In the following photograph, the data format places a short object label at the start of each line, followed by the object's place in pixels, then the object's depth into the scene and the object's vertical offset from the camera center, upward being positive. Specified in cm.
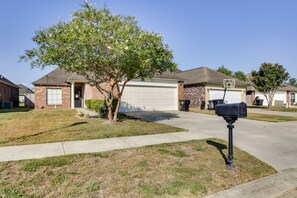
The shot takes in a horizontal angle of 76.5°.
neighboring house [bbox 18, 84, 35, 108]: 2629 -46
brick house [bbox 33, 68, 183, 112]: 1638 +54
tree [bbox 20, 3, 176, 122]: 680 +198
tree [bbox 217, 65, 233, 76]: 3862 +570
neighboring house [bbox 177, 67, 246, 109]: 2031 +113
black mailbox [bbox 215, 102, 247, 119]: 383 -24
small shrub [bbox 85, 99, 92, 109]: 1752 -51
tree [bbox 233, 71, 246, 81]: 3666 +477
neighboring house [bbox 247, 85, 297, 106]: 2940 +50
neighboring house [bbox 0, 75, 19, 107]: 2216 +59
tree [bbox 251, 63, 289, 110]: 2019 +236
